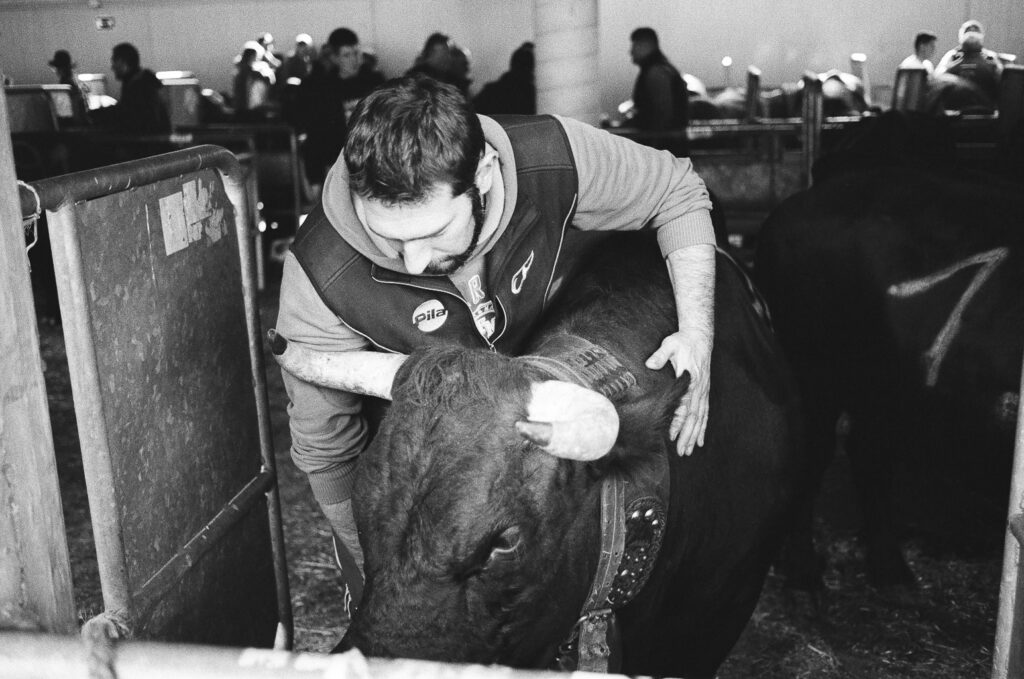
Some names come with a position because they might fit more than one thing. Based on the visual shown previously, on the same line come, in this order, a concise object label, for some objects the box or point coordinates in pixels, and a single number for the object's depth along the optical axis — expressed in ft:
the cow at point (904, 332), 12.51
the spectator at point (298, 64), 50.95
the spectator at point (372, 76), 31.76
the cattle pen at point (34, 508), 4.35
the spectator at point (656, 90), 28.04
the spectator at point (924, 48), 43.88
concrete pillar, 19.10
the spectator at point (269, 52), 53.98
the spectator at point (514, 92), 30.01
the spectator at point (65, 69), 53.36
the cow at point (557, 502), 5.92
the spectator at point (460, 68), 32.94
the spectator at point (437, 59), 30.12
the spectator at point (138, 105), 31.01
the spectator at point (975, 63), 36.76
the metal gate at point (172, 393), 6.80
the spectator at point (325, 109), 29.68
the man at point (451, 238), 6.75
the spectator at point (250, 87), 46.83
